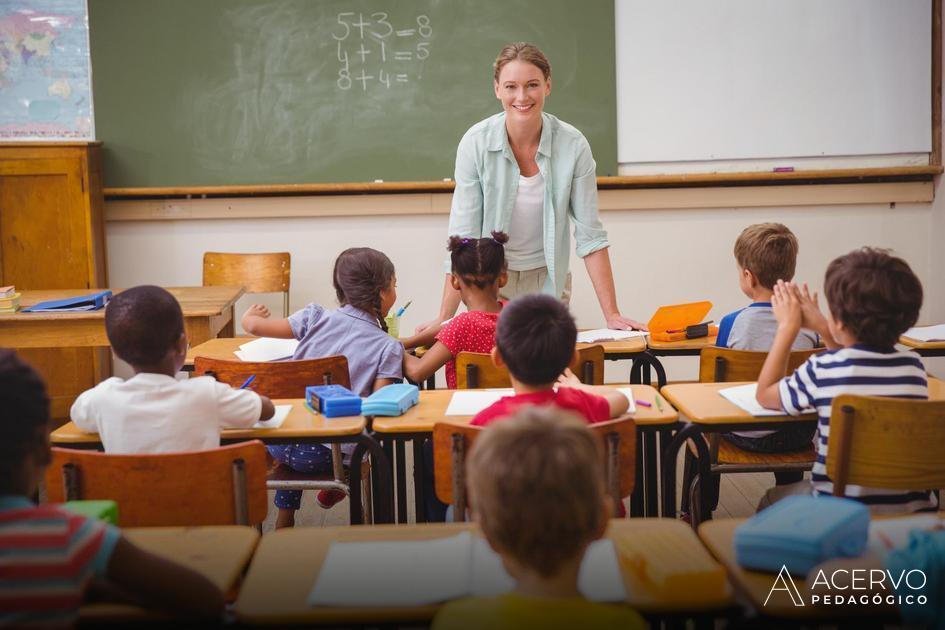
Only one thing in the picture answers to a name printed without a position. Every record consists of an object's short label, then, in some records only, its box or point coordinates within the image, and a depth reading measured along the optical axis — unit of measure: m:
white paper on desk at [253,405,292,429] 2.40
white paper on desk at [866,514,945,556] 1.55
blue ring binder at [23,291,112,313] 4.02
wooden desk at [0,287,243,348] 3.92
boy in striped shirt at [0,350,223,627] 1.32
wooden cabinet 5.22
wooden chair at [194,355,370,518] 2.88
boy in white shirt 2.21
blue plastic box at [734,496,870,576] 1.46
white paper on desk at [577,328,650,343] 3.46
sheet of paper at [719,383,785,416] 2.40
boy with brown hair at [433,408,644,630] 1.25
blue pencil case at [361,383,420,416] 2.48
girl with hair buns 3.08
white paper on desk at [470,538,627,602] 1.42
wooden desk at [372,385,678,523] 2.37
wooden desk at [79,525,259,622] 1.55
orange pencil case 3.51
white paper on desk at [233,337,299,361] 3.29
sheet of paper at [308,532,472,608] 1.42
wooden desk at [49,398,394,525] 2.35
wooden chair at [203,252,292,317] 5.33
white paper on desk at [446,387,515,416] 2.48
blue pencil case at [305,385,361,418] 2.47
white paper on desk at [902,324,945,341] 3.36
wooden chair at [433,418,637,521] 2.08
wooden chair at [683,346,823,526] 2.85
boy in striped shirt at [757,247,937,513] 2.21
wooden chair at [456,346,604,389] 2.94
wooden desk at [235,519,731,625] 1.39
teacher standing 3.78
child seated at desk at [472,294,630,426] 2.13
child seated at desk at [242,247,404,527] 3.11
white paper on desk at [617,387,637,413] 2.44
